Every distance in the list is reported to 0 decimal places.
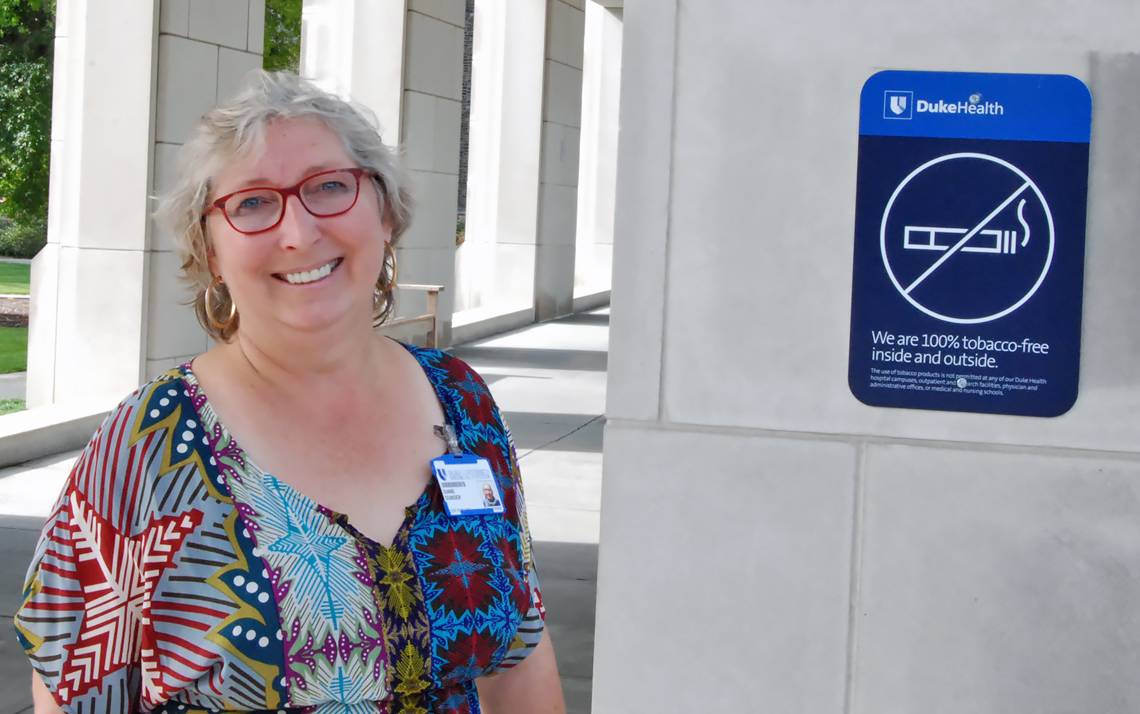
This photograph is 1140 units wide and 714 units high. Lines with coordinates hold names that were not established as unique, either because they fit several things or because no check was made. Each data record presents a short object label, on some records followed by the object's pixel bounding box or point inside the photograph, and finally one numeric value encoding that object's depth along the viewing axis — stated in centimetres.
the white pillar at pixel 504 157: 2014
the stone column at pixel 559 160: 2075
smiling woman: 217
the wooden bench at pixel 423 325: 1389
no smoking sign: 211
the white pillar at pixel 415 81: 1541
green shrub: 3553
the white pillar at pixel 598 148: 2567
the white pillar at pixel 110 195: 1030
